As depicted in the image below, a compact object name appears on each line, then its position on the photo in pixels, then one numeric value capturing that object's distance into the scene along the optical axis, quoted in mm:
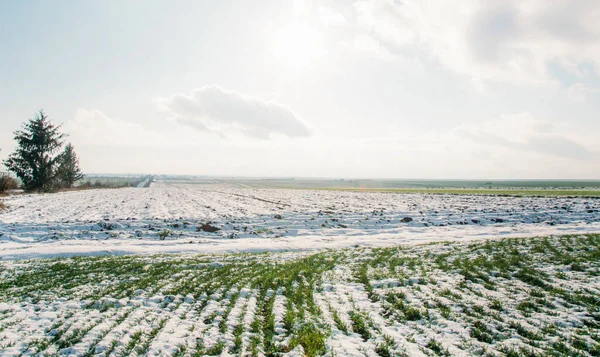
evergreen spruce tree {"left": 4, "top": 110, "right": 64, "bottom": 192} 46062
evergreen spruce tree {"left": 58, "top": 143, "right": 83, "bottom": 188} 59781
